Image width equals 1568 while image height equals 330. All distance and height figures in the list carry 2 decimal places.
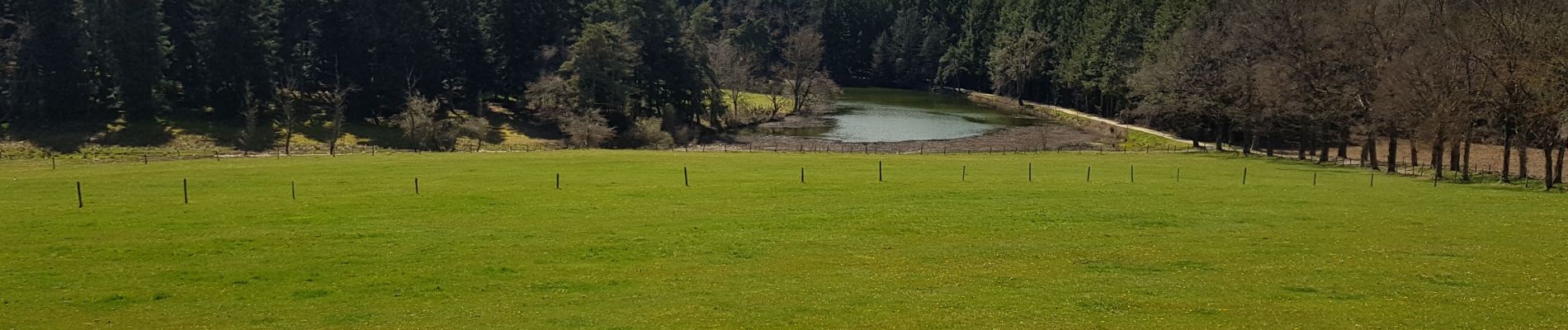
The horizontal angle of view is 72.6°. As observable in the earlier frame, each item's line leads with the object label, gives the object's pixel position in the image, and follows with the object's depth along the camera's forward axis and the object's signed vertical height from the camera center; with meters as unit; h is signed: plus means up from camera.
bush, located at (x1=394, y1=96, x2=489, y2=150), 86.69 -1.09
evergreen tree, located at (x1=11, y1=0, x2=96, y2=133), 81.19 +3.16
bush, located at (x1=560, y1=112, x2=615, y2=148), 92.88 -1.43
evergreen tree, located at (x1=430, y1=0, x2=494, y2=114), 103.31 +5.68
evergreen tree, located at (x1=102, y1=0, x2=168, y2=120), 83.06 +4.75
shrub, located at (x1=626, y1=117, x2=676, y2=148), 94.50 -1.82
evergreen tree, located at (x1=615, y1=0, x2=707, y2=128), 107.31 +4.43
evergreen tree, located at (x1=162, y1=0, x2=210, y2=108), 90.12 +4.63
